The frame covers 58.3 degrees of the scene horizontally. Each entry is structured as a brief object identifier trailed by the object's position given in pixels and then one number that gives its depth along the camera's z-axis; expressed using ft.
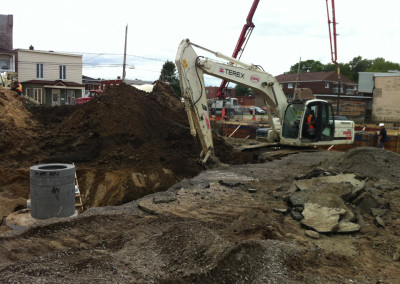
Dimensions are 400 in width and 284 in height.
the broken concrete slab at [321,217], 18.92
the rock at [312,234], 18.21
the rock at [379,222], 19.95
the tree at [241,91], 268.21
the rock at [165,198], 23.16
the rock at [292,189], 24.50
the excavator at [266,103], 32.32
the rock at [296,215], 20.48
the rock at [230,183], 27.81
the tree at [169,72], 173.37
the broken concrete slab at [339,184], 22.77
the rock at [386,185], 25.06
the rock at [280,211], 21.38
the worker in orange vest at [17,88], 65.36
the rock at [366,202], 21.99
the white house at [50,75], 109.19
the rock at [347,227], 18.91
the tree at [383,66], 258.37
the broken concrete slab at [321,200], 20.69
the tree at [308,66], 288.69
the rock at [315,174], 27.43
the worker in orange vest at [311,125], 39.70
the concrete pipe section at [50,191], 19.93
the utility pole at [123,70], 102.25
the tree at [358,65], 283.59
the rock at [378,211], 21.24
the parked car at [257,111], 140.51
